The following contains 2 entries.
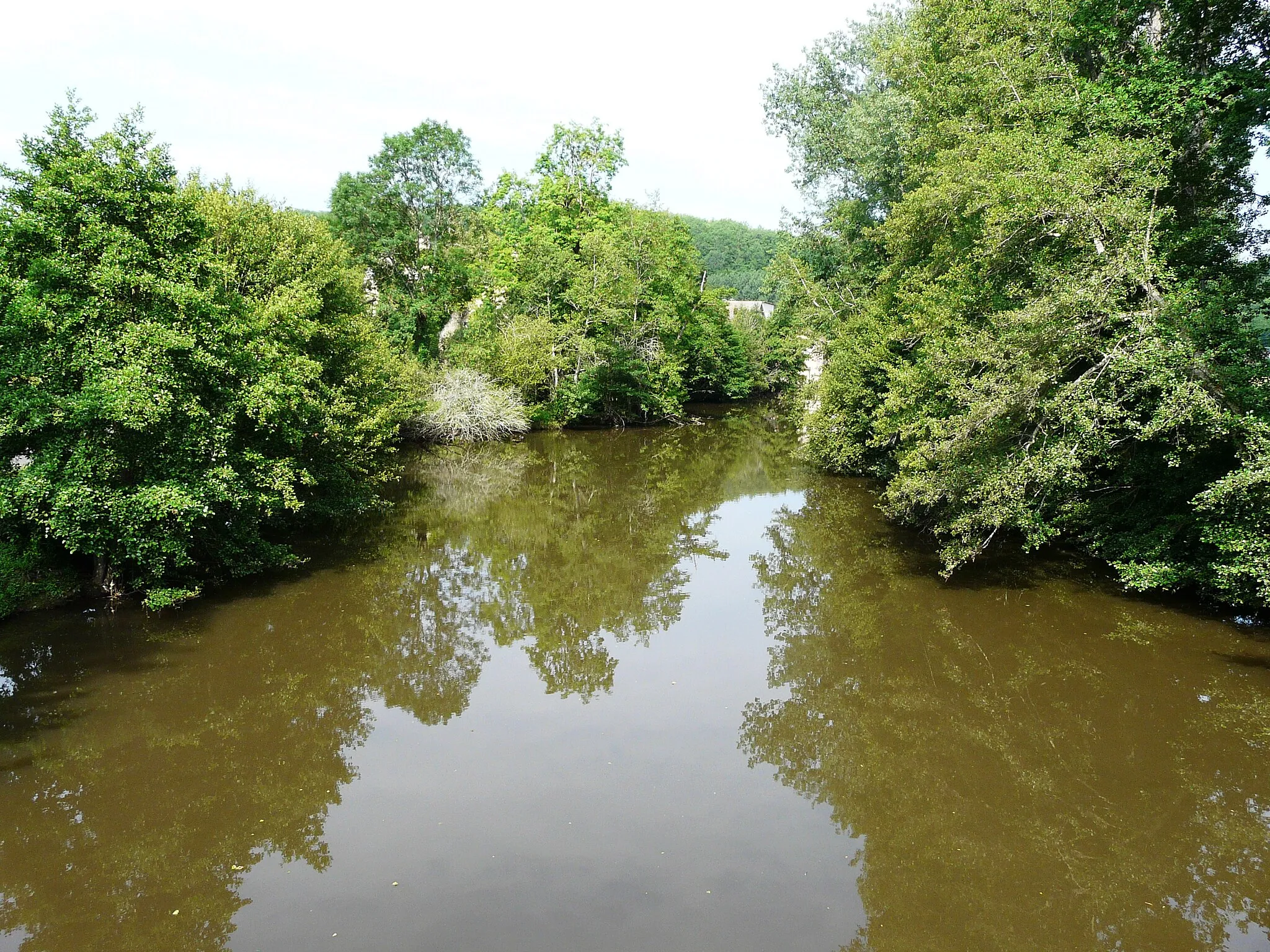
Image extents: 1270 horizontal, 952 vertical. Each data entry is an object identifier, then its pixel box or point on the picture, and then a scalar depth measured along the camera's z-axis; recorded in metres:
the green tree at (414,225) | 35.84
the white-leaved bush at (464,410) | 30.66
